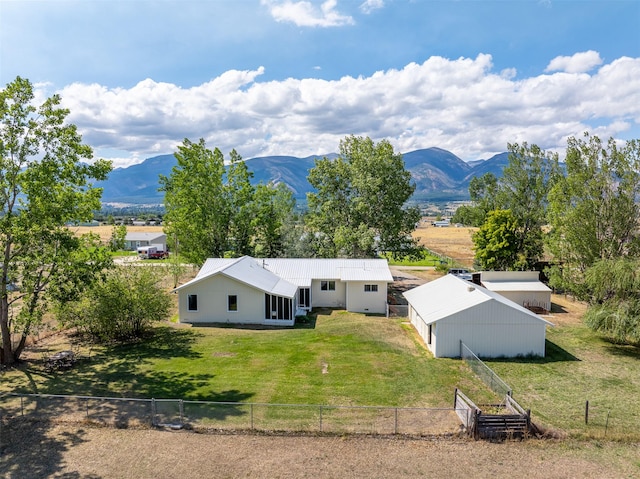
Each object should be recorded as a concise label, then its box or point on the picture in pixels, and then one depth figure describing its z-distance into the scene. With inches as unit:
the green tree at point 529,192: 1802.4
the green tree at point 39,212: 827.4
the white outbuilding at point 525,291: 1401.3
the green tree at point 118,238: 955.3
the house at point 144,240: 3174.0
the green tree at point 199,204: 1807.3
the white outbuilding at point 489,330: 916.0
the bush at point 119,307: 982.7
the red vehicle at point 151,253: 2871.6
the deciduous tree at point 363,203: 1728.6
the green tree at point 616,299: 959.0
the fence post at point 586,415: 606.2
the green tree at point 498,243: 1688.0
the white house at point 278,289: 1208.2
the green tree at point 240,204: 1881.2
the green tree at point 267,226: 1899.6
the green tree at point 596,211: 1250.0
